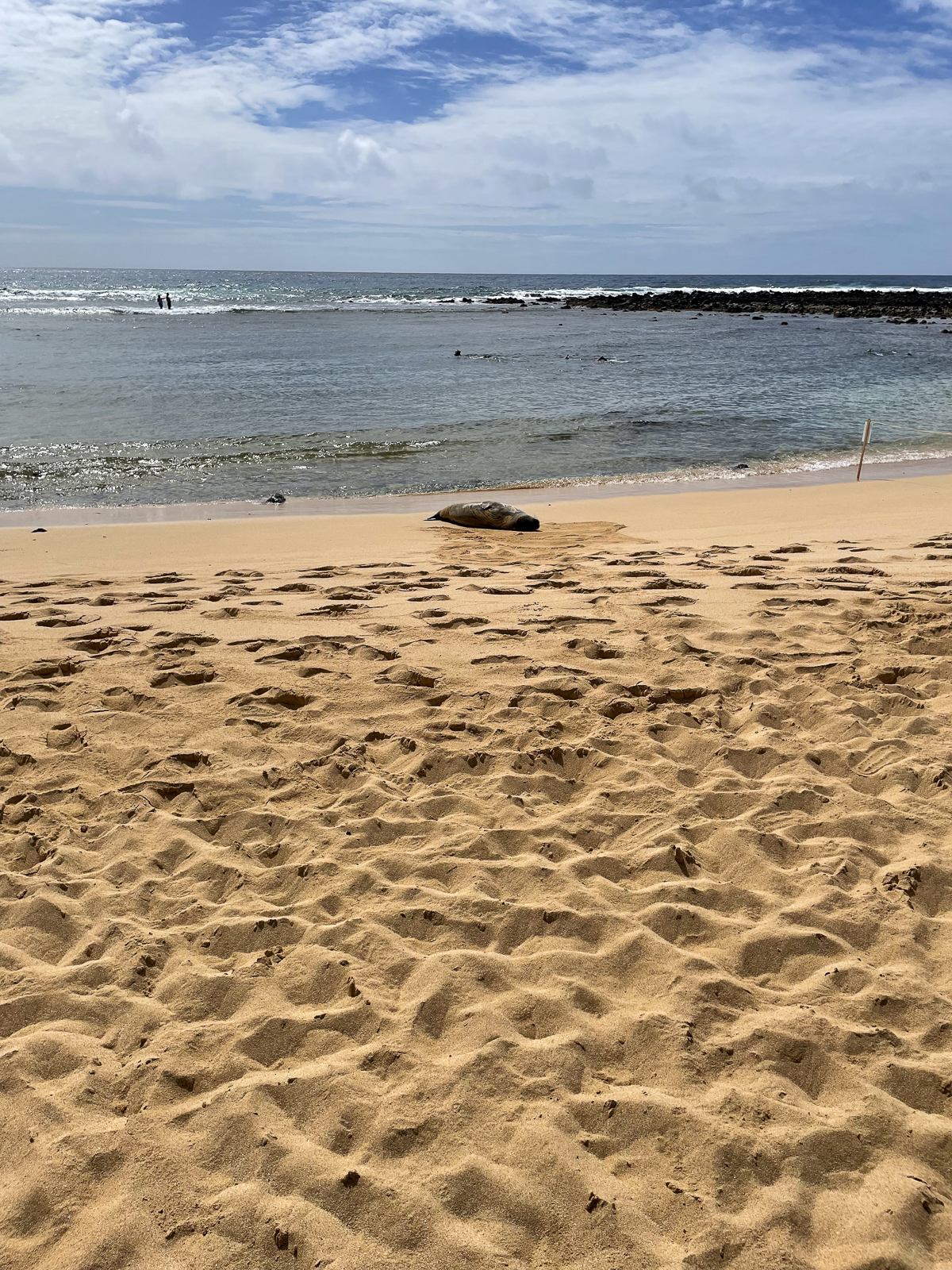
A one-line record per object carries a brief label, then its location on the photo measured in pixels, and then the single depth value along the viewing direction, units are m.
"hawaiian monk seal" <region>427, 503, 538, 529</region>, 9.59
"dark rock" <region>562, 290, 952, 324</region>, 58.91
